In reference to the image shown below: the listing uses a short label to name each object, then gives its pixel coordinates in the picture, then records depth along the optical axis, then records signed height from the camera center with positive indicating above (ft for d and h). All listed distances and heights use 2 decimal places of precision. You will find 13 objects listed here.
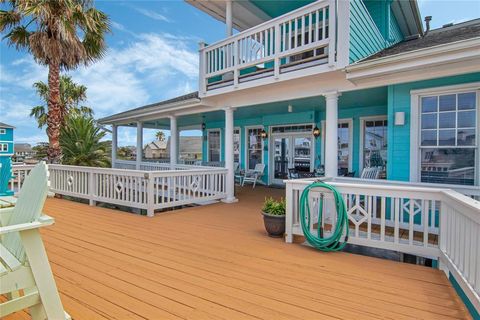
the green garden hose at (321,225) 10.52 -2.87
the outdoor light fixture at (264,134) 30.48 +2.44
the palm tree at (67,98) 53.16 +11.77
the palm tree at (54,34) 22.39 +10.93
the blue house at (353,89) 12.71 +4.22
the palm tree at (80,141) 24.84 +1.28
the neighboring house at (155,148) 122.15 +3.27
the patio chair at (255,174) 30.53 -2.26
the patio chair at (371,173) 18.80 -1.28
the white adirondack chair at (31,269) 5.20 -2.34
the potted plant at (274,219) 12.33 -3.03
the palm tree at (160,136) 141.28 +10.12
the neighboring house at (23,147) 100.86 +2.74
